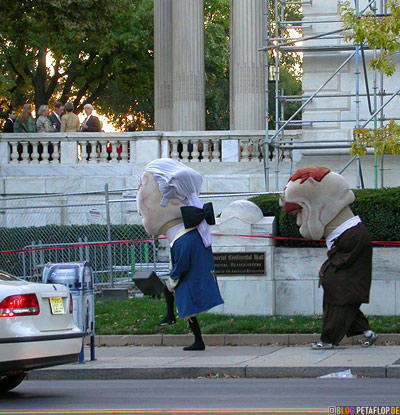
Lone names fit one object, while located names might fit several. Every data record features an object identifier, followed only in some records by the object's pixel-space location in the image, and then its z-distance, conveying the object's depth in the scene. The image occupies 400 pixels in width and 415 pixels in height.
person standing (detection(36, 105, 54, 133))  26.48
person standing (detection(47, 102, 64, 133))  26.92
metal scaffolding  20.35
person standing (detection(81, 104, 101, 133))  26.71
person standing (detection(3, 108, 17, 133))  27.63
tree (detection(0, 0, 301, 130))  41.62
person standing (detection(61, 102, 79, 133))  26.56
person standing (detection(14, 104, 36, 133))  26.89
